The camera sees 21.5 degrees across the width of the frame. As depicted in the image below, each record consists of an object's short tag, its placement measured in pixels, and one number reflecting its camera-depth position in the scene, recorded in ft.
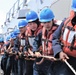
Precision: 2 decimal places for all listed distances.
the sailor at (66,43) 9.89
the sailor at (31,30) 14.86
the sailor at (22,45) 17.36
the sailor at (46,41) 11.90
